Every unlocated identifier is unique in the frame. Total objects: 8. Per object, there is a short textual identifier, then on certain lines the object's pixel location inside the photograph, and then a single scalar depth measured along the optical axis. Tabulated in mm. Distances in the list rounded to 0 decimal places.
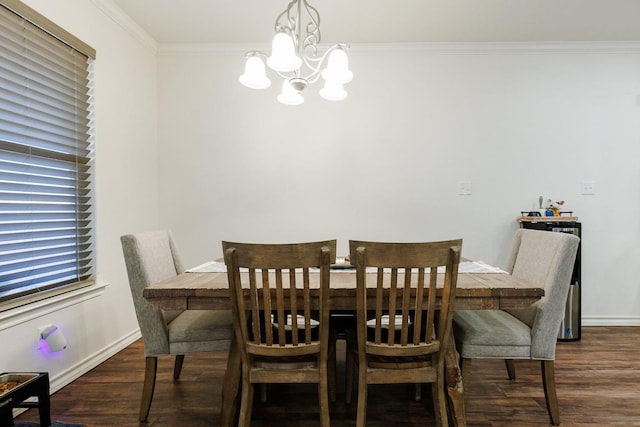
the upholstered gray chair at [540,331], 1735
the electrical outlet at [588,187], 3340
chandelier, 1711
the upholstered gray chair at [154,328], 1771
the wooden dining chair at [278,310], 1391
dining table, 1542
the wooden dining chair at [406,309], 1383
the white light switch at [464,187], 3389
